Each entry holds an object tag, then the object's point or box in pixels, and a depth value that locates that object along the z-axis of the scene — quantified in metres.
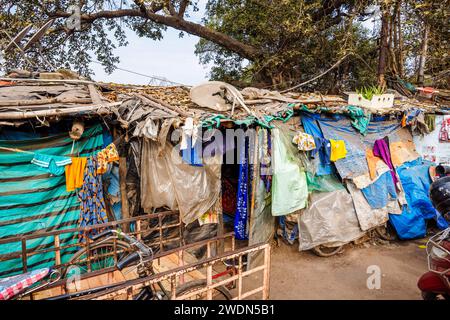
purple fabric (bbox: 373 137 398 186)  6.60
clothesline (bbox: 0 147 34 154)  4.52
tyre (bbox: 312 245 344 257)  6.07
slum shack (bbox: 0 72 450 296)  4.75
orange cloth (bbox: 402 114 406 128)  6.93
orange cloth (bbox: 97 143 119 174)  5.02
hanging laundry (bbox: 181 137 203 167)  4.79
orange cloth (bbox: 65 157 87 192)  5.03
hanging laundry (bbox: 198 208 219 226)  5.42
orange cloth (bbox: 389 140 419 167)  6.89
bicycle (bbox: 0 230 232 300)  2.76
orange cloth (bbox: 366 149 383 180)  6.31
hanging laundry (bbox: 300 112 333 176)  5.93
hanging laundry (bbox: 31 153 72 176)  4.72
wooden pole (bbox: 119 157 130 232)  5.66
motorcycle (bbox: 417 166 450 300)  3.42
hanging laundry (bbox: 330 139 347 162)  5.89
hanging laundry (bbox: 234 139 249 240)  5.51
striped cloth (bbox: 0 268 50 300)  2.60
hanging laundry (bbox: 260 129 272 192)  5.32
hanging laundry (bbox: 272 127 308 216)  5.39
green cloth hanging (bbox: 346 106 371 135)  6.31
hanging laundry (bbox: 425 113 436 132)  7.45
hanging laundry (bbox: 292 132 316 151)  5.52
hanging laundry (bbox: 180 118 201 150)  4.40
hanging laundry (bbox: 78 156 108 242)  5.20
